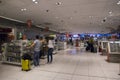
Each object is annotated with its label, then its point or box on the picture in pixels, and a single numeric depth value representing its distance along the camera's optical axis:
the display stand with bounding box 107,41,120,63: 4.80
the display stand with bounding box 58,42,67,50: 9.35
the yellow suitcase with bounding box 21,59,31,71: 3.45
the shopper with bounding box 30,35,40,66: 3.90
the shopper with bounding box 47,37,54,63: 4.52
